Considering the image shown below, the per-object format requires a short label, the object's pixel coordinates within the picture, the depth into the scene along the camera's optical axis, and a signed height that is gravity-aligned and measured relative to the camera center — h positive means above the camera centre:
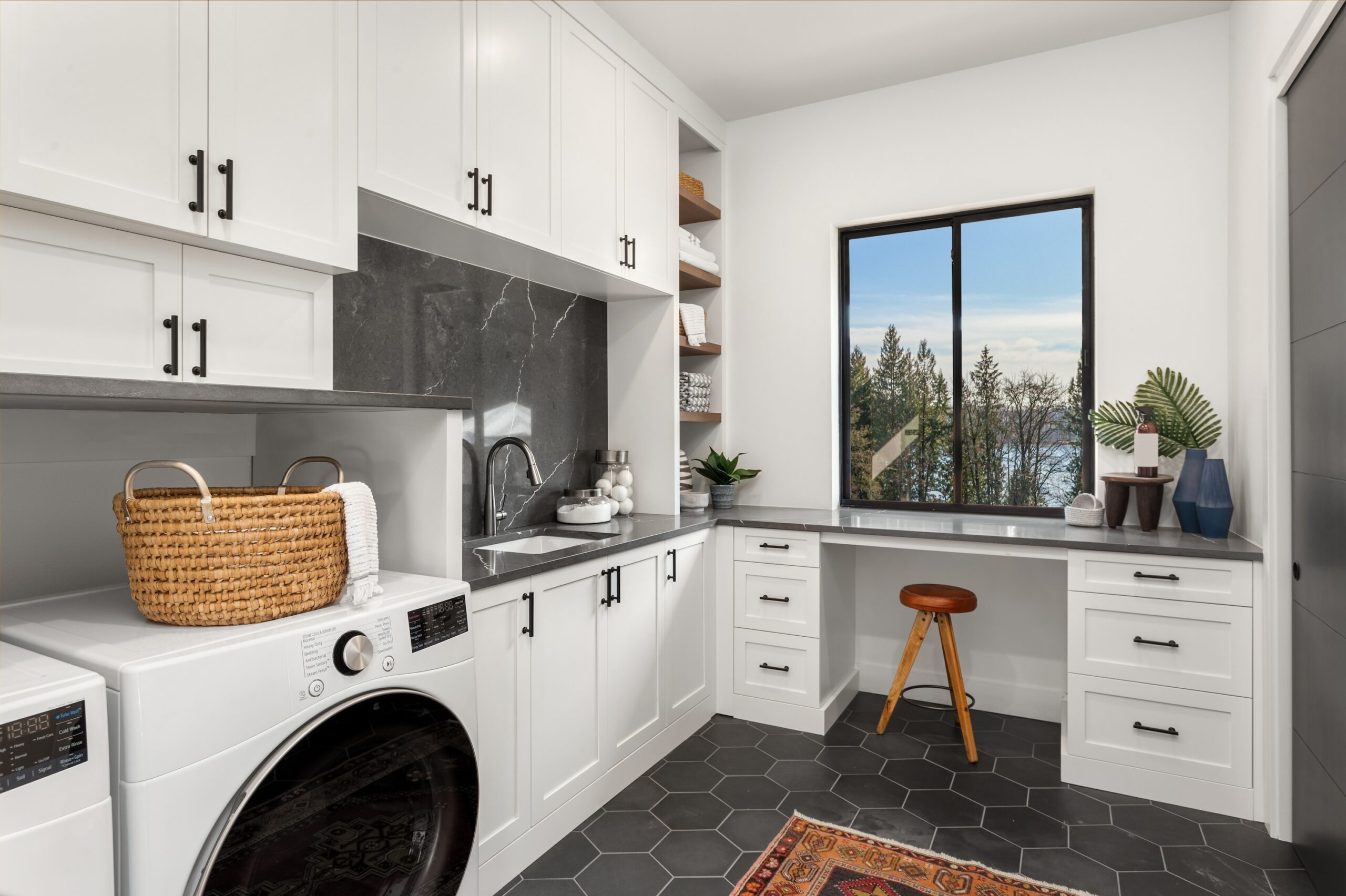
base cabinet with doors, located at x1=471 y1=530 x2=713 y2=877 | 1.86 -0.68
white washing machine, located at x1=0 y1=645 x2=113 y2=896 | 0.82 -0.39
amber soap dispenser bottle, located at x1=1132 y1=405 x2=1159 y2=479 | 2.67 +0.00
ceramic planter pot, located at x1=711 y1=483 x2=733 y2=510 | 3.40 -0.23
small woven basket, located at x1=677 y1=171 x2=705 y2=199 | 3.48 +1.26
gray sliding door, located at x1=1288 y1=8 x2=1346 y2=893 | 1.68 +0.00
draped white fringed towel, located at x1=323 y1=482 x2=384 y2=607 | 1.36 -0.18
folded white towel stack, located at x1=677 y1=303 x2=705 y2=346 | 3.38 +0.58
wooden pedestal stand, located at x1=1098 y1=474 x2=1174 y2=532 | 2.65 -0.18
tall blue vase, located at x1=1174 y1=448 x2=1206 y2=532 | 2.59 -0.14
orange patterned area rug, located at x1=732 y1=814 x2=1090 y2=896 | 1.88 -1.12
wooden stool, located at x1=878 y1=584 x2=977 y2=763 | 2.70 -0.67
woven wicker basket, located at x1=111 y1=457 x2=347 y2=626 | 1.18 -0.18
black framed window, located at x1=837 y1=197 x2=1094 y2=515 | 3.12 +0.39
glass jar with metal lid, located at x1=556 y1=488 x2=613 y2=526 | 2.89 -0.24
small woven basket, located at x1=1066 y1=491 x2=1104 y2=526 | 2.78 -0.24
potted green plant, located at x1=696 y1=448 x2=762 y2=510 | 3.41 -0.13
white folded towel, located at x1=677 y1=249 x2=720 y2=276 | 3.36 +0.87
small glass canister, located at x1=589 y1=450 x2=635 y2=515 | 3.13 -0.13
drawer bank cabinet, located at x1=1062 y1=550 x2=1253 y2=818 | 2.26 -0.73
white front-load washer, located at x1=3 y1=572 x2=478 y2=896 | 0.98 -0.46
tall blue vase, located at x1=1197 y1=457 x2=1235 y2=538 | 2.50 -0.18
